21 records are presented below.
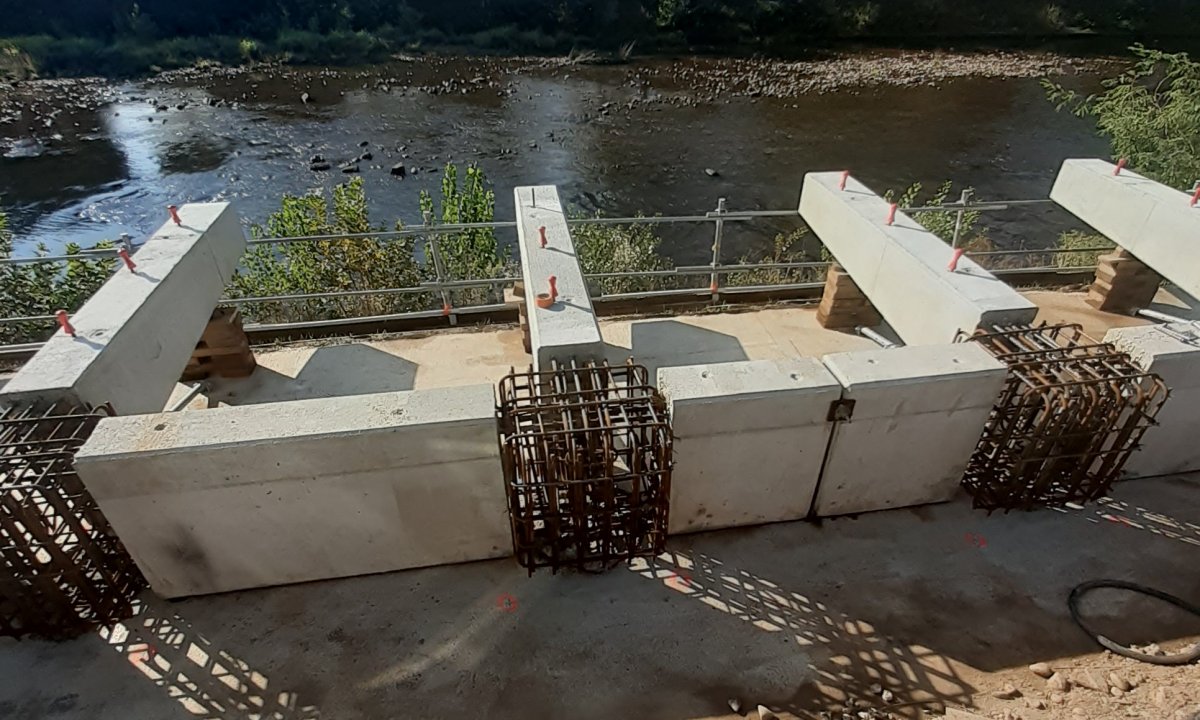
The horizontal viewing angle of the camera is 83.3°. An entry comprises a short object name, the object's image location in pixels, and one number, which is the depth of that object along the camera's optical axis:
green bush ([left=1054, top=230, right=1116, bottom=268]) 11.58
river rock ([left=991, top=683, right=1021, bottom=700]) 3.62
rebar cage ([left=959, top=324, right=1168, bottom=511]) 4.24
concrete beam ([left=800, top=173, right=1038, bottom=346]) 4.84
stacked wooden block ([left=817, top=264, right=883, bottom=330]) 7.09
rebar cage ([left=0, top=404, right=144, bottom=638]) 3.59
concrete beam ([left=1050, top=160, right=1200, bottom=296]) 6.08
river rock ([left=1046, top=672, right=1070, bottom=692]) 3.64
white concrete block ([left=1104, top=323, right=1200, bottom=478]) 4.36
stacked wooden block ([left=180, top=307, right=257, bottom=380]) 6.23
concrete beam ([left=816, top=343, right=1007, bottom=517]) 4.15
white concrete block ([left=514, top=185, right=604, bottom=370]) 4.38
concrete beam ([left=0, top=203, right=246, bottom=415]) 4.06
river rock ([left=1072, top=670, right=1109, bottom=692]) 3.63
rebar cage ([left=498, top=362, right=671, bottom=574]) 3.85
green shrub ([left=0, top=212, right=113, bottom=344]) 8.99
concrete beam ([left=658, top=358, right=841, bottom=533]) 4.03
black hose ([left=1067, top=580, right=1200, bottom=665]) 3.76
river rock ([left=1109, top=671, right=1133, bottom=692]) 3.63
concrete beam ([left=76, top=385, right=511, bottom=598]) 3.64
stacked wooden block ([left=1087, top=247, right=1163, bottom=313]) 7.32
